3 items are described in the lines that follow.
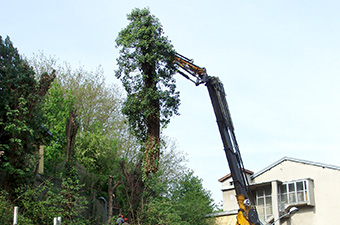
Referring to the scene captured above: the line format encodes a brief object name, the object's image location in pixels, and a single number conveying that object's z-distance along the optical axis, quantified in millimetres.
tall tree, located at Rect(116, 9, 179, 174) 28438
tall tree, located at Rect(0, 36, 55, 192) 22375
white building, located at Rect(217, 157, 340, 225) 34000
